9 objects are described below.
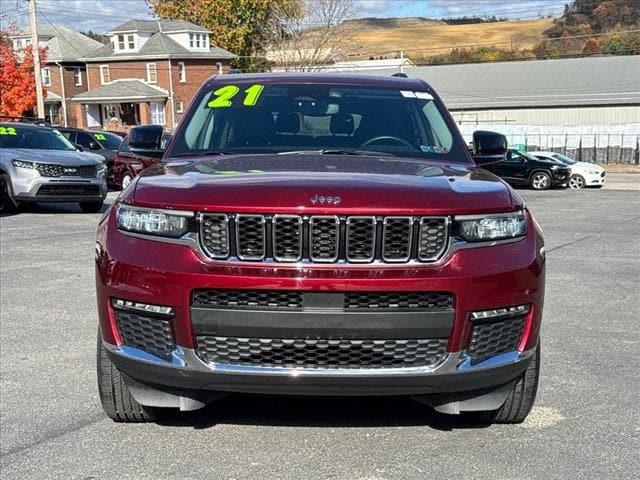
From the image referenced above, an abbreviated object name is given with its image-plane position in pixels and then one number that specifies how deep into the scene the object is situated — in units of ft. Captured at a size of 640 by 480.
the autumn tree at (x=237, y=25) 202.69
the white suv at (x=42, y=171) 45.60
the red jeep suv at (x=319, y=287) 10.54
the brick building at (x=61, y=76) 193.57
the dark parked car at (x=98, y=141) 68.11
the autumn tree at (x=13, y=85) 135.13
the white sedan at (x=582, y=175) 90.58
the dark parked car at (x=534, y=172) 89.04
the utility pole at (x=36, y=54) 102.22
